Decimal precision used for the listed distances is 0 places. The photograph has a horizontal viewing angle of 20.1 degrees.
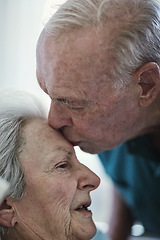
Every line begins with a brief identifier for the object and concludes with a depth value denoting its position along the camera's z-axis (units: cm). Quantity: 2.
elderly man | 129
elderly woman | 137
